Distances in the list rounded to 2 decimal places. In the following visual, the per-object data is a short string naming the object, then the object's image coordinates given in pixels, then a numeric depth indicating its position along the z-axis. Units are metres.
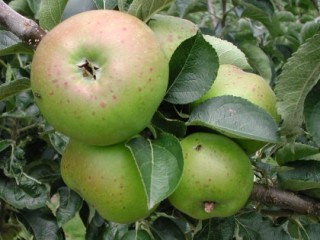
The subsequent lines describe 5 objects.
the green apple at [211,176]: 0.82
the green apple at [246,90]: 0.87
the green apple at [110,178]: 0.79
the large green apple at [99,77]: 0.72
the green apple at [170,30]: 0.89
